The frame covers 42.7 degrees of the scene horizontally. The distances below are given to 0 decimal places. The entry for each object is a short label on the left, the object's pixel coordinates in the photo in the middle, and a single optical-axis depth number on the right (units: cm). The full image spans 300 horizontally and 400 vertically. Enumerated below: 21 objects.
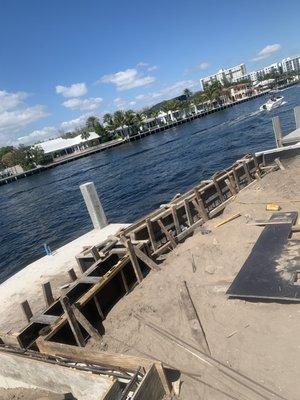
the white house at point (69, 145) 13269
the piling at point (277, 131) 2473
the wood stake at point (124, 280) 1168
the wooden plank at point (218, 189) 1732
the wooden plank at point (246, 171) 1950
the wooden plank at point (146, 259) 1197
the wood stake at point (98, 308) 1071
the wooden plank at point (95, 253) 1240
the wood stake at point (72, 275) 1173
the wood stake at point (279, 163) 1974
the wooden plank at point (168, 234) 1389
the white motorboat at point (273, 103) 8488
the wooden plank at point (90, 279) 1105
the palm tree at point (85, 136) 13338
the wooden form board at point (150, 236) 1038
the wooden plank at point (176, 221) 1463
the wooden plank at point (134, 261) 1166
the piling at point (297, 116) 2798
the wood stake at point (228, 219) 1424
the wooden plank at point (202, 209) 1516
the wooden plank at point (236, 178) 1853
